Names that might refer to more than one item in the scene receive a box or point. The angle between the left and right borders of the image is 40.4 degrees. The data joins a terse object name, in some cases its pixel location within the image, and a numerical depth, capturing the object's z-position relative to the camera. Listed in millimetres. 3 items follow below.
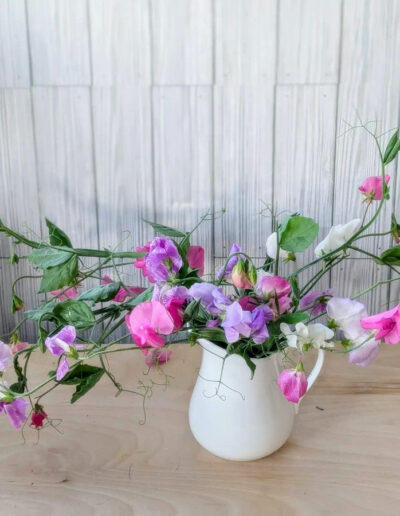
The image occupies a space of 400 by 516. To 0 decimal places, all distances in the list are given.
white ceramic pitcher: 834
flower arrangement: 698
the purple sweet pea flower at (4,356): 785
